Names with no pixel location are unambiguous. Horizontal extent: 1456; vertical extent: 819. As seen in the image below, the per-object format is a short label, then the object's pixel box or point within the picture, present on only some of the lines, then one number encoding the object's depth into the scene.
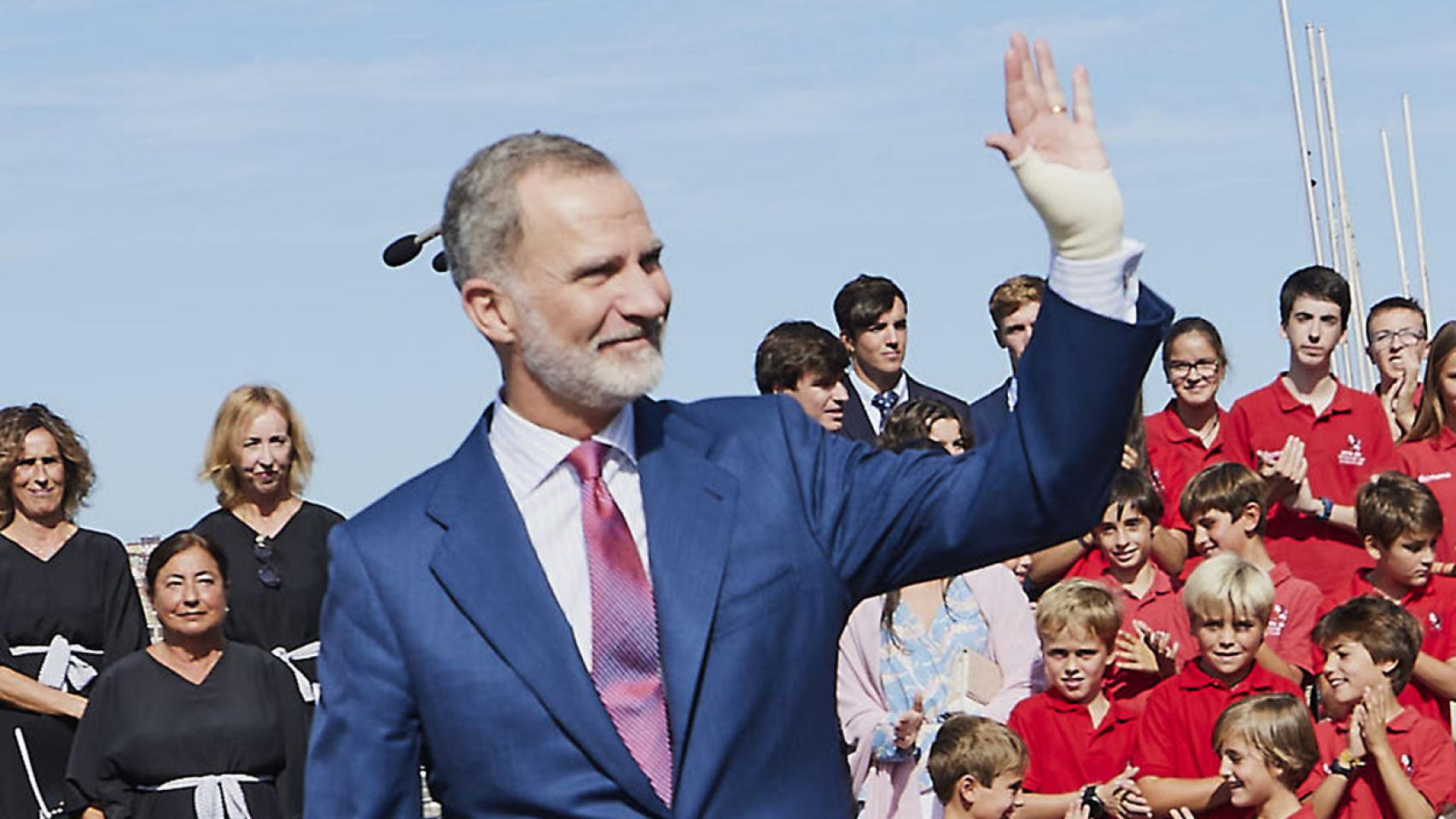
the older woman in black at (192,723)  7.73
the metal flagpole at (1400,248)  26.98
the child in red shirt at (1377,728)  7.04
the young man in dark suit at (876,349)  8.52
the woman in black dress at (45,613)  8.44
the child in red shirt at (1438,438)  8.39
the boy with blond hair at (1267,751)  6.68
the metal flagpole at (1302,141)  17.20
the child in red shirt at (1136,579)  7.42
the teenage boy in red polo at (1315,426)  8.30
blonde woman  8.05
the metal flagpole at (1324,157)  18.41
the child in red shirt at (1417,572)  7.68
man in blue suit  3.14
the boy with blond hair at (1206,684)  6.91
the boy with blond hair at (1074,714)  7.04
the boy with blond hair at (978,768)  6.79
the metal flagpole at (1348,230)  19.09
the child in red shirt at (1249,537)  7.66
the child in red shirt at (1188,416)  8.40
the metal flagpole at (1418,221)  26.34
